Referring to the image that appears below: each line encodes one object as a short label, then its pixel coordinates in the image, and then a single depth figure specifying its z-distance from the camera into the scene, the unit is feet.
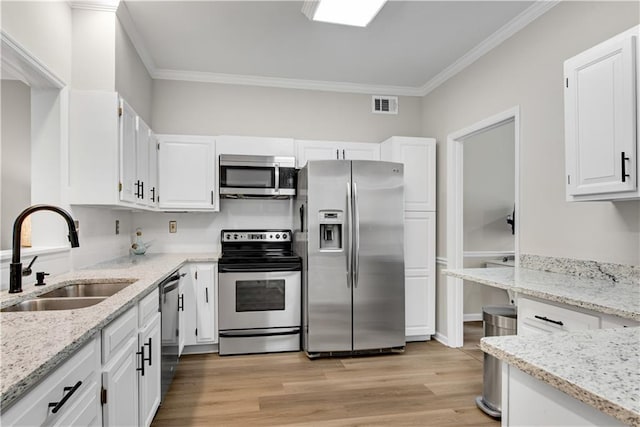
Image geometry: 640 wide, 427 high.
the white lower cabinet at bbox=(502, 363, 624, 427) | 2.44
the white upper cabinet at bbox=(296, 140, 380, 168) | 13.71
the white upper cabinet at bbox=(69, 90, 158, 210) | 8.50
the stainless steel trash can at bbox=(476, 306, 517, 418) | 8.27
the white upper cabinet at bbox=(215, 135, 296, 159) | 13.01
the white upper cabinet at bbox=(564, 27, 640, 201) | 6.03
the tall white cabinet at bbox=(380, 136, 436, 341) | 13.29
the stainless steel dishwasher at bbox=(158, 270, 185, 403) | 8.34
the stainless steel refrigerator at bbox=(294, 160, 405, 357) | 11.72
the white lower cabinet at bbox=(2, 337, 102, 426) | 2.96
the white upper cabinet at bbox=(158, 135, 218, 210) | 12.48
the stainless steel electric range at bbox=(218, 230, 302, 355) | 11.93
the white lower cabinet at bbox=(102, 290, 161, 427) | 4.96
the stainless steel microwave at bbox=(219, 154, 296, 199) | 12.70
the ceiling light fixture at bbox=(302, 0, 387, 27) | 8.66
